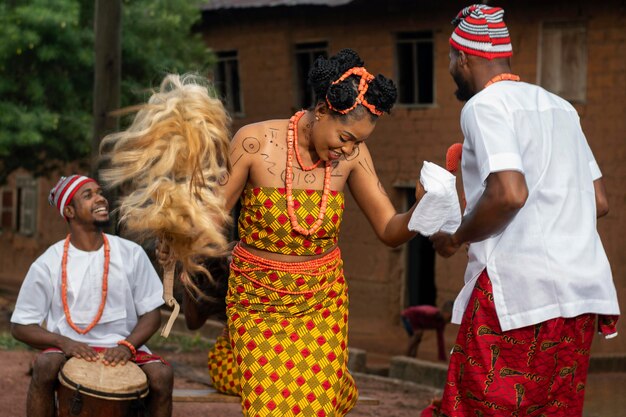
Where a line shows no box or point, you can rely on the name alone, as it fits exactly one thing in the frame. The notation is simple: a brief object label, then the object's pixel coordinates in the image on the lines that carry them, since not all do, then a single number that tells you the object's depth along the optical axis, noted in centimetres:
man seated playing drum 638
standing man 478
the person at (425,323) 1517
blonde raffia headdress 501
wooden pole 1162
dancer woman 532
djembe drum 604
